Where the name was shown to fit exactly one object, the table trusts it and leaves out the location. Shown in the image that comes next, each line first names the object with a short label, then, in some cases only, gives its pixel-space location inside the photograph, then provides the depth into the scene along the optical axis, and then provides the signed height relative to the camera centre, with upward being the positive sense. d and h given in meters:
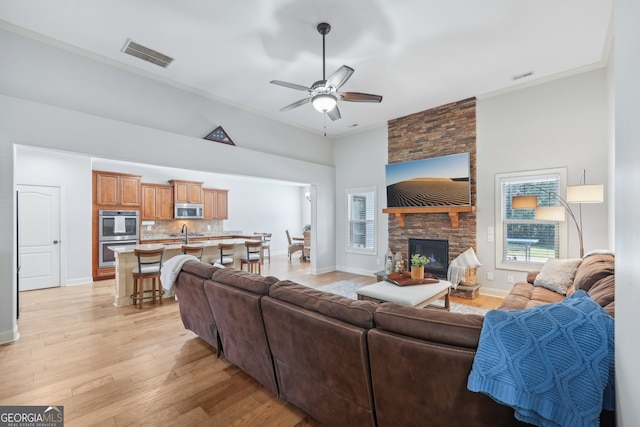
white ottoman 3.03 -0.95
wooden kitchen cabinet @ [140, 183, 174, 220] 7.31 +0.33
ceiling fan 2.89 +1.36
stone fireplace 4.99 +1.28
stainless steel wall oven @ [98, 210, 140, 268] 6.09 -0.41
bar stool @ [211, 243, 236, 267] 5.08 -0.78
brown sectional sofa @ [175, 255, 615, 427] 1.18 -0.75
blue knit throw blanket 1.00 -0.59
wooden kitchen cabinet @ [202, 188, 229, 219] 8.61 +0.32
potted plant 3.70 -0.74
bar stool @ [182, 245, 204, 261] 4.61 -0.63
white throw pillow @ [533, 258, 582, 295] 3.11 -0.75
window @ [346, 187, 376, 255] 6.51 -0.19
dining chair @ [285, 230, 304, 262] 8.84 -1.14
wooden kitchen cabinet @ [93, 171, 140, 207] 6.20 +0.58
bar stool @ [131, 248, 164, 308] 4.14 -0.90
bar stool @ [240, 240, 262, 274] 5.54 -0.83
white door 5.03 -0.43
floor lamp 3.20 +0.13
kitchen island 4.27 -0.92
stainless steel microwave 7.86 +0.06
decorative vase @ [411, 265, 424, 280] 3.69 -0.82
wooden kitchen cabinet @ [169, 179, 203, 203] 7.83 +0.64
